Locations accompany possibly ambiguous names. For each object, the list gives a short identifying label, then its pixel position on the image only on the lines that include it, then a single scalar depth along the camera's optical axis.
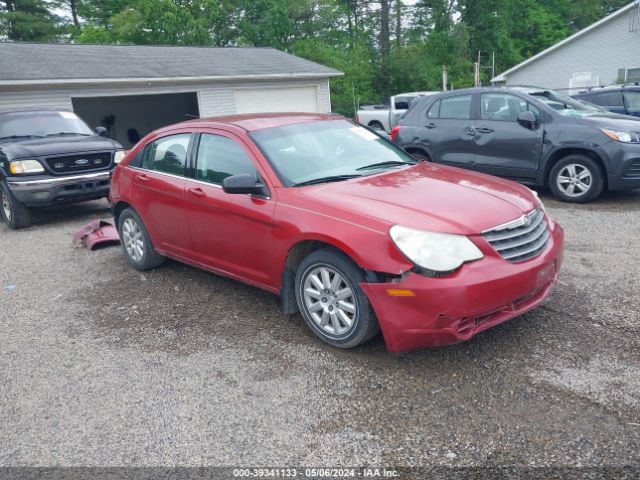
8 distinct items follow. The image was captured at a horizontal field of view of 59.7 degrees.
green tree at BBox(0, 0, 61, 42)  33.62
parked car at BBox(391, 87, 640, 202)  7.52
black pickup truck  8.33
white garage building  14.78
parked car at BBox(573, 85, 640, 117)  12.89
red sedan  3.34
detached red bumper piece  7.00
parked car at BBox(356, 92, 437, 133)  20.93
